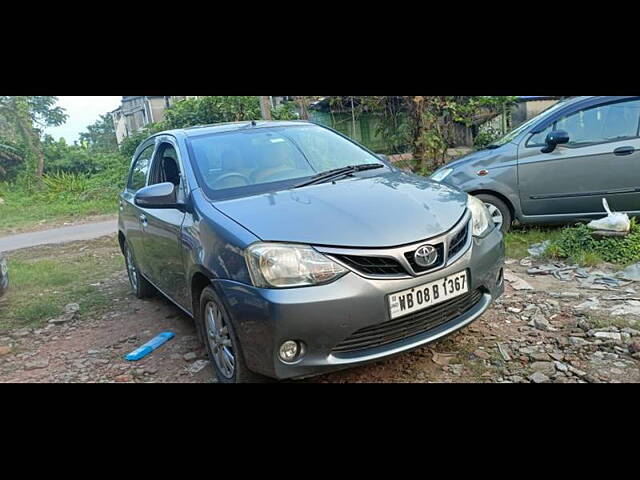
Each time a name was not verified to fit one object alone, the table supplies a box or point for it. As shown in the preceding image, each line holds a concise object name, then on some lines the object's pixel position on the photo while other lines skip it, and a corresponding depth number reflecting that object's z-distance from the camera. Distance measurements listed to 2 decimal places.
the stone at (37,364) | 3.80
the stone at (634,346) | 2.96
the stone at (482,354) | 3.10
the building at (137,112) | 26.22
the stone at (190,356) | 3.58
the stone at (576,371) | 2.81
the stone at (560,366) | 2.88
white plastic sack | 4.62
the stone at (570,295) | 3.85
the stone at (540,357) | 3.02
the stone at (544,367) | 2.89
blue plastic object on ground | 3.73
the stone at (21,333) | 4.53
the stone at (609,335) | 3.14
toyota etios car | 2.41
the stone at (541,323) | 3.41
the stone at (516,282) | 4.18
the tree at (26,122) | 17.55
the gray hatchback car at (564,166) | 5.00
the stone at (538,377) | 2.79
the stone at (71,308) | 5.02
